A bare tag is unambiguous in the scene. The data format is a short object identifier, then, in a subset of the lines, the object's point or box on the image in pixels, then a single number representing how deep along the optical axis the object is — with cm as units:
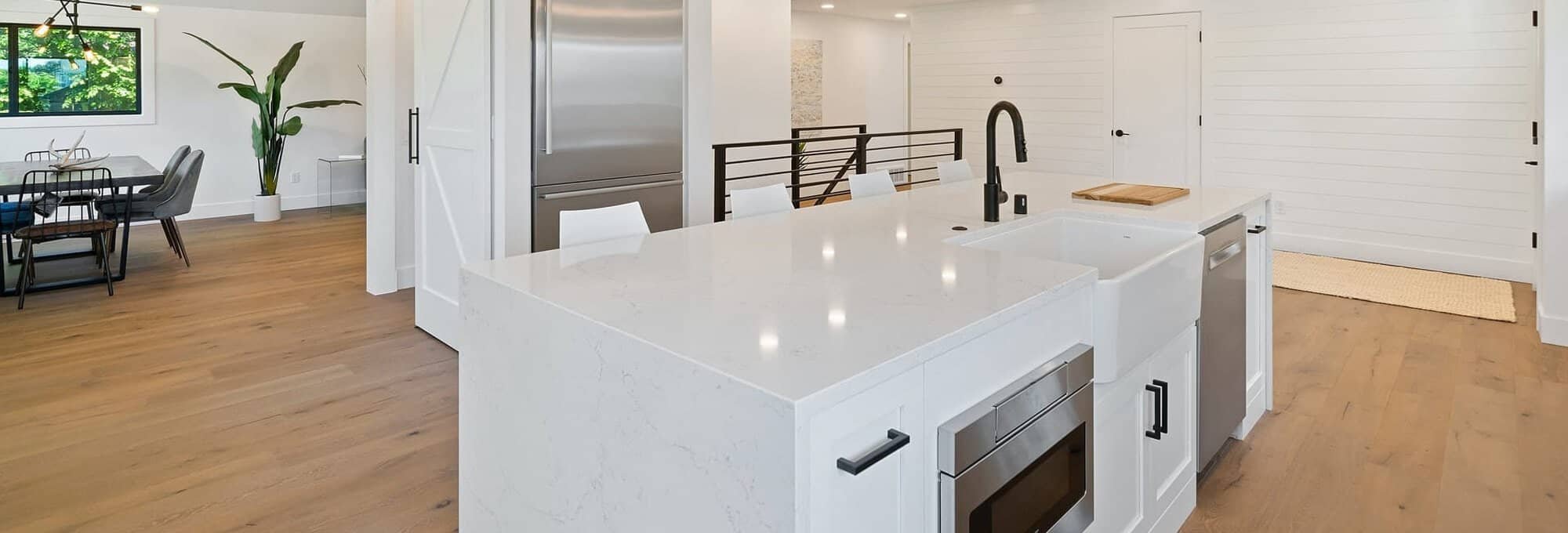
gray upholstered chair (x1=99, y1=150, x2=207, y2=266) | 579
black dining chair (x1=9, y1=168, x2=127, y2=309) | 496
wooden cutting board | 284
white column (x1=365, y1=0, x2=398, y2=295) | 477
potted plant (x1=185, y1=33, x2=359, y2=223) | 775
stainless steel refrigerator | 379
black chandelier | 547
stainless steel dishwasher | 249
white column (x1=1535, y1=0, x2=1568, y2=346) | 400
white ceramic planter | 802
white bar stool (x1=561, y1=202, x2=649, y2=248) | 224
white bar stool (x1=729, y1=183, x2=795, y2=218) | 291
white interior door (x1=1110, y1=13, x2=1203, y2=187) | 712
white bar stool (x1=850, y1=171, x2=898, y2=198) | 349
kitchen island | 112
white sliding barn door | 378
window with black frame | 723
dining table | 491
